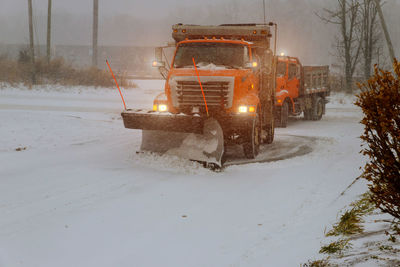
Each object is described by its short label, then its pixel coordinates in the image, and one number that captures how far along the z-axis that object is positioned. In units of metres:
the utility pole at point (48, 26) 33.22
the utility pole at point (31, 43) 29.41
